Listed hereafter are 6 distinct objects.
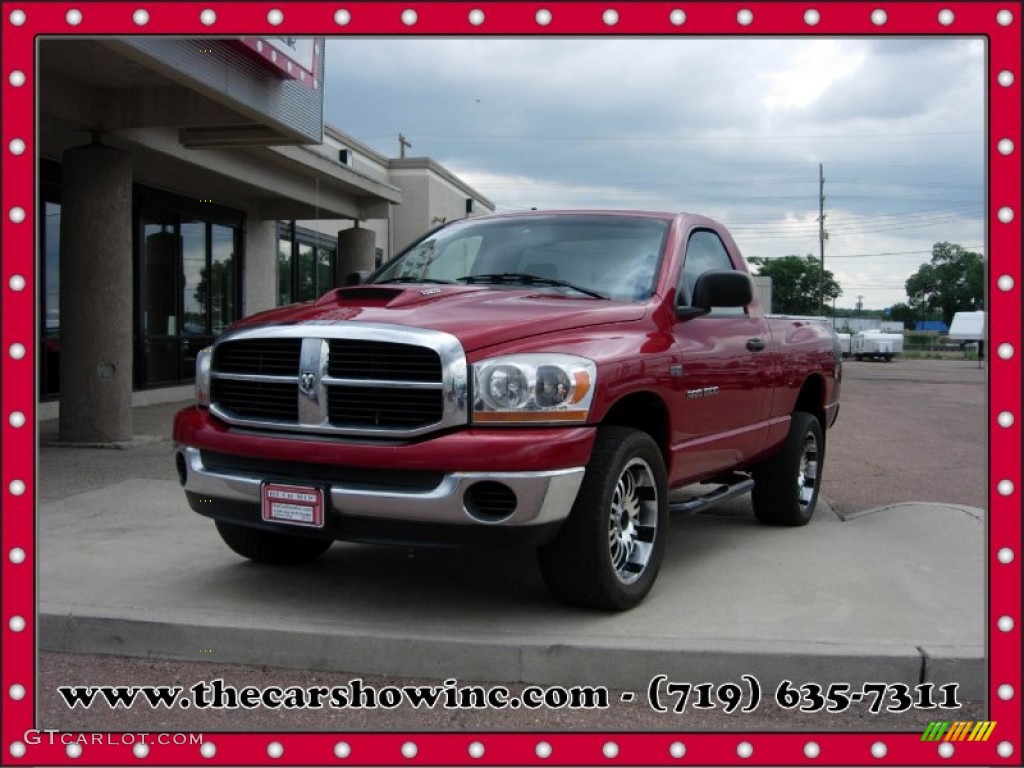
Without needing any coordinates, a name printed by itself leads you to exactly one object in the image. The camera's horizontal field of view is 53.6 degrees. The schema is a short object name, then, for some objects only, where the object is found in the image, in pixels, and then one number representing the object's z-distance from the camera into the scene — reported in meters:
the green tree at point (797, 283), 100.25
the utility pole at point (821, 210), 55.80
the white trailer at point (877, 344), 53.09
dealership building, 9.62
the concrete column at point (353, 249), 18.75
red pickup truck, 3.96
